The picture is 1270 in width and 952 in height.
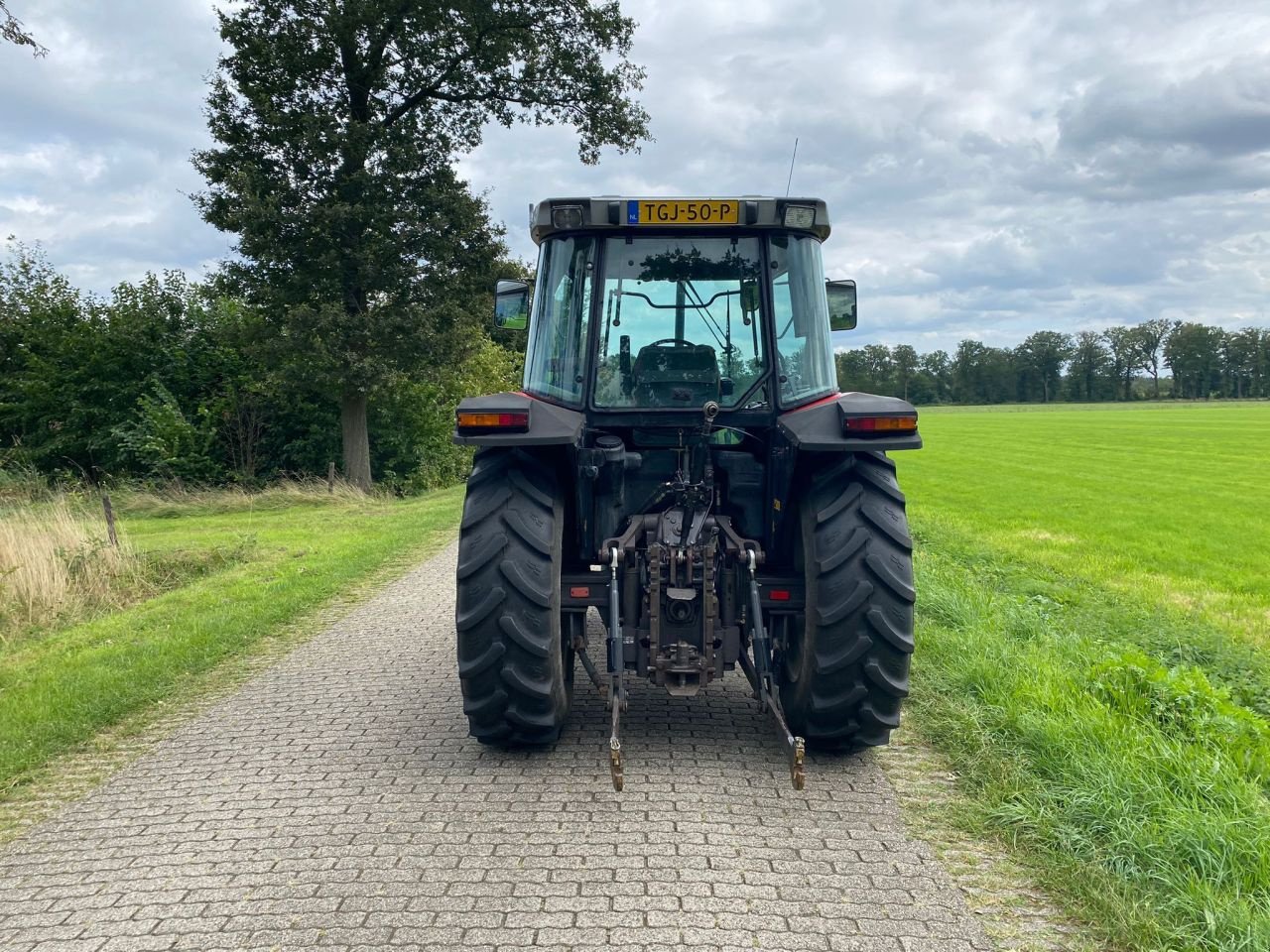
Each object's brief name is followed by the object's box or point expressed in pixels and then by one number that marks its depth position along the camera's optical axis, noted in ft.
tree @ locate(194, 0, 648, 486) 54.80
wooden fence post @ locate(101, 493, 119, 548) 32.76
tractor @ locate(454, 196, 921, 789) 13.56
